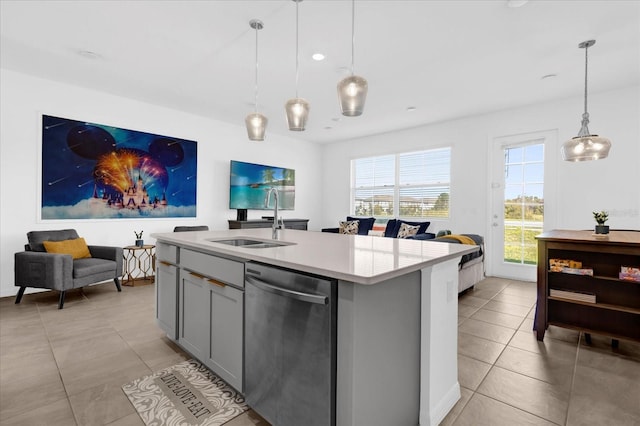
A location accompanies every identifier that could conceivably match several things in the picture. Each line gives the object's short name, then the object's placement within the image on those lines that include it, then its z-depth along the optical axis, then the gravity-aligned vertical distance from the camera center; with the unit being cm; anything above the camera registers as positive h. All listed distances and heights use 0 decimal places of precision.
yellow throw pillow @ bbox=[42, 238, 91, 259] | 358 -50
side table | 455 -91
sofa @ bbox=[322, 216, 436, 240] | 518 -33
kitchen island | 120 -51
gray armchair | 332 -71
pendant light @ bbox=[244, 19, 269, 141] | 259 +72
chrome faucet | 240 -14
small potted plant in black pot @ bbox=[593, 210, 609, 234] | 262 -10
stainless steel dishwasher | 124 -62
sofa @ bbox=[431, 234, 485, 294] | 374 -69
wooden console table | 241 -63
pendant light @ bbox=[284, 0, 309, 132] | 226 +72
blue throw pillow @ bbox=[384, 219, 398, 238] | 579 -34
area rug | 163 -112
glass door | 475 +13
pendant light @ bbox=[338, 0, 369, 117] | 191 +73
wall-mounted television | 583 +49
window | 581 +54
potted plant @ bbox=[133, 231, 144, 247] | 436 -47
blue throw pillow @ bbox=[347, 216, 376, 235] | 626 -31
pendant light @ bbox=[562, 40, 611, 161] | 282 +63
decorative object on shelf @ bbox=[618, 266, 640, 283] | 230 -46
